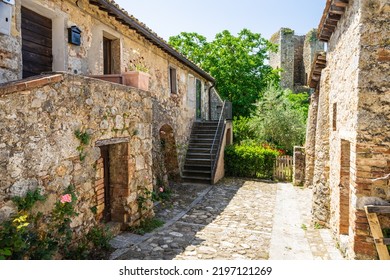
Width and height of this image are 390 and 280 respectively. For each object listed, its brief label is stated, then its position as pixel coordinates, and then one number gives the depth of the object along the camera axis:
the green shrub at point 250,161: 12.09
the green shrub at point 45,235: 2.91
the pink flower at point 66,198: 3.77
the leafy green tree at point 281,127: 15.59
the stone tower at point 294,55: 24.31
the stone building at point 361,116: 3.83
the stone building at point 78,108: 3.21
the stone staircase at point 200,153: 11.21
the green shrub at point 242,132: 16.89
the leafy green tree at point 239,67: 19.67
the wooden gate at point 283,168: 11.93
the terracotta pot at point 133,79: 5.54
